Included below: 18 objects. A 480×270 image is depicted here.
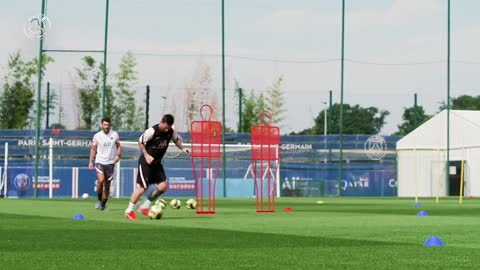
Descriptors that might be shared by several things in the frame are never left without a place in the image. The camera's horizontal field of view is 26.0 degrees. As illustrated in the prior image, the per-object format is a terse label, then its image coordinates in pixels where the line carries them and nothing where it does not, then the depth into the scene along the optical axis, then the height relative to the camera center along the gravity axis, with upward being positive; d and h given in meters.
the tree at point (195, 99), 52.94 +3.39
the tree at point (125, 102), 53.91 +3.18
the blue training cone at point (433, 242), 10.72 -0.77
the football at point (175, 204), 23.14 -0.91
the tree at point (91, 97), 53.28 +3.35
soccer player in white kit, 22.41 +0.17
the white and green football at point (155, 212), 17.33 -0.82
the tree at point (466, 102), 86.19 +5.75
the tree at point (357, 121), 88.43 +4.07
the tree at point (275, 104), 59.44 +3.51
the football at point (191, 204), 23.06 -0.90
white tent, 45.41 +0.62
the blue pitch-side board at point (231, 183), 39.59 -0.80
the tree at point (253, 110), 59.34 +3.14
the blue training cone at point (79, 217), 17.20 -0.92
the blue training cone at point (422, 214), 19.25 -0.86
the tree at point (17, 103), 52.62 +2.92
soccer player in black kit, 17.69 +0.03
